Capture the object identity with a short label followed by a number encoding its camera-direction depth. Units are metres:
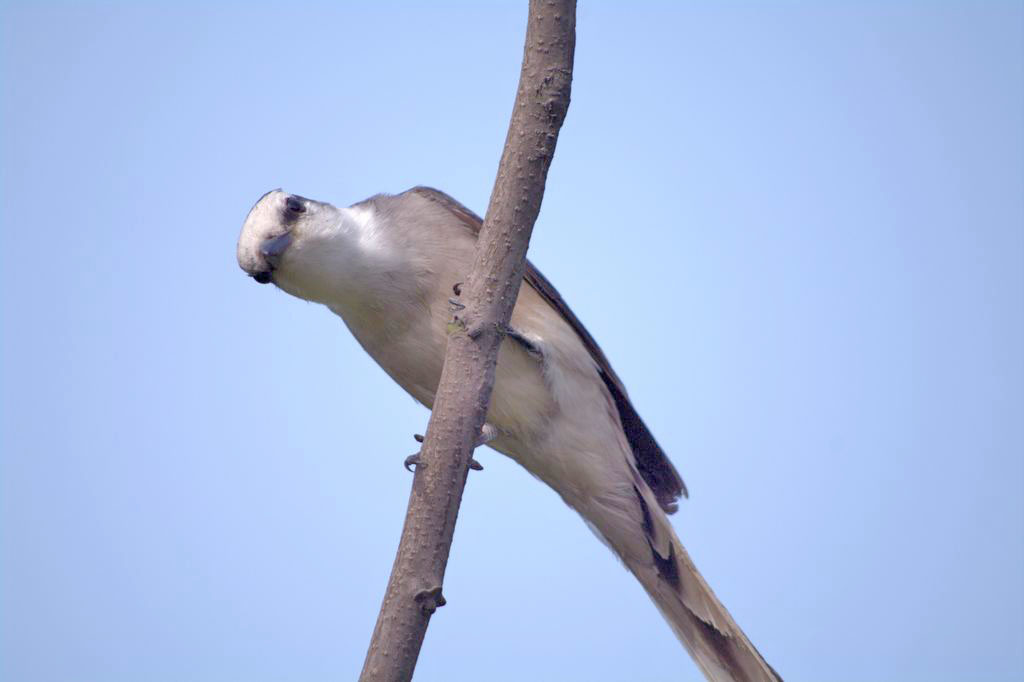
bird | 7.53
